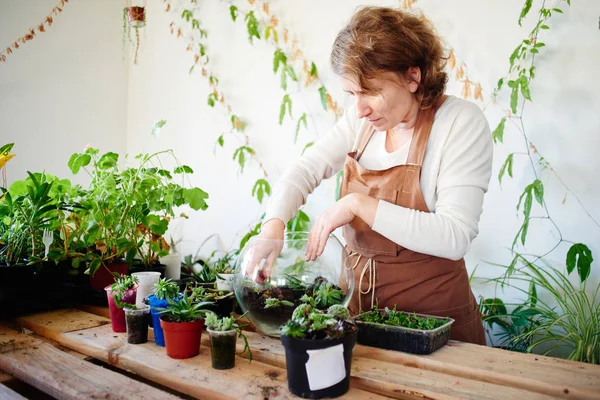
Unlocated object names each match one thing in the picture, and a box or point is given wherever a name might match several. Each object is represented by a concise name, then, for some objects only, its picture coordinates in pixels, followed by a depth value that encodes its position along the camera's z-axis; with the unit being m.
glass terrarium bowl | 1.13
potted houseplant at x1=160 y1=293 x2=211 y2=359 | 1.09
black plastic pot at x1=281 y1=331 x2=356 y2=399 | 0.88
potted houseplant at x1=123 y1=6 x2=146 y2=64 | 3.20
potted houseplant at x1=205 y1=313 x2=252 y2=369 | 1.03
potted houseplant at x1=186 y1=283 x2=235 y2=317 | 1.22
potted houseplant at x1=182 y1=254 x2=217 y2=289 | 1.46
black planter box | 1.10
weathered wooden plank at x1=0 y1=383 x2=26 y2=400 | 0.98
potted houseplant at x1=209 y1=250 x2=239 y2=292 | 1.37
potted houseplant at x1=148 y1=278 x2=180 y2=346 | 1.17
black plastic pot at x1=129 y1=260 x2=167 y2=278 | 1.70
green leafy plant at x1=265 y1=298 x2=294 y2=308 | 1.11
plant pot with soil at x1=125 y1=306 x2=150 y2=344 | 1.21
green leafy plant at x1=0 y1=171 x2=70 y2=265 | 1.48
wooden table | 0.93
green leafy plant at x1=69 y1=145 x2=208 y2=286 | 1.55
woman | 1.26
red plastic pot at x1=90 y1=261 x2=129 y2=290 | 1.60
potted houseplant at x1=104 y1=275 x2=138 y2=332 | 1.30
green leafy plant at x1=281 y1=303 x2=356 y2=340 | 0.90
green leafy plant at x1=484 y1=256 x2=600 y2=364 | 1.82
